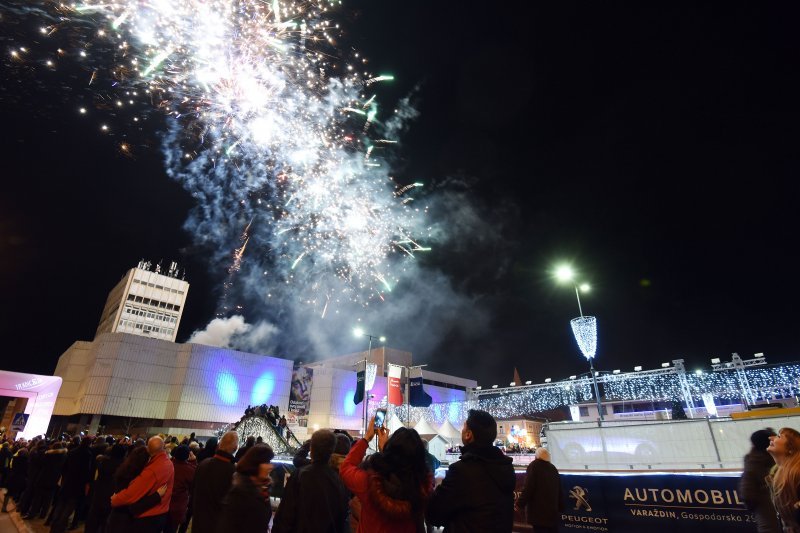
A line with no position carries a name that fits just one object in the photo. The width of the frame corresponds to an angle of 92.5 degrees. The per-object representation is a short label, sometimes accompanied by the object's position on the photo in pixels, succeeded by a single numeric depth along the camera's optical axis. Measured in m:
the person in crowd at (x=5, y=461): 14.09
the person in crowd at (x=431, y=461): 4.10
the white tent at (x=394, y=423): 22.45
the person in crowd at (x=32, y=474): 9.63
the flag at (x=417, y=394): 22.02
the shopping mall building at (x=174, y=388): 42.03
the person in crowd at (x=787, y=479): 2.82
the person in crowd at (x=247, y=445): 6.11
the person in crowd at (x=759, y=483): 3.93
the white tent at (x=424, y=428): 27.60
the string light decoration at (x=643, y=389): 31.16
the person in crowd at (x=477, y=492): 2.52
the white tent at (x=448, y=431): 29.86
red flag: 23.70
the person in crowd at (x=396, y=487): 2.46
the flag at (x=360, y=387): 19.97
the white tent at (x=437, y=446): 17.39
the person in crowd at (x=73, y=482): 7.07
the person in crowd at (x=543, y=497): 5.27
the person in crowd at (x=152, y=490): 4.34
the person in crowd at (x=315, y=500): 3.17
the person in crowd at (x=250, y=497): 3.11
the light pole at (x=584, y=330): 14.62
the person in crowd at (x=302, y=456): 5.93
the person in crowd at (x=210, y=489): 4.14
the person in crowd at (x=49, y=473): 9.09
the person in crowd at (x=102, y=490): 5.96
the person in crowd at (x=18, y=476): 11.57
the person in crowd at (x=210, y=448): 6.18
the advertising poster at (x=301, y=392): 54.72
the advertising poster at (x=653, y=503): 6.61
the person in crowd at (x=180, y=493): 5.33
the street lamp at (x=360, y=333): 20.64
